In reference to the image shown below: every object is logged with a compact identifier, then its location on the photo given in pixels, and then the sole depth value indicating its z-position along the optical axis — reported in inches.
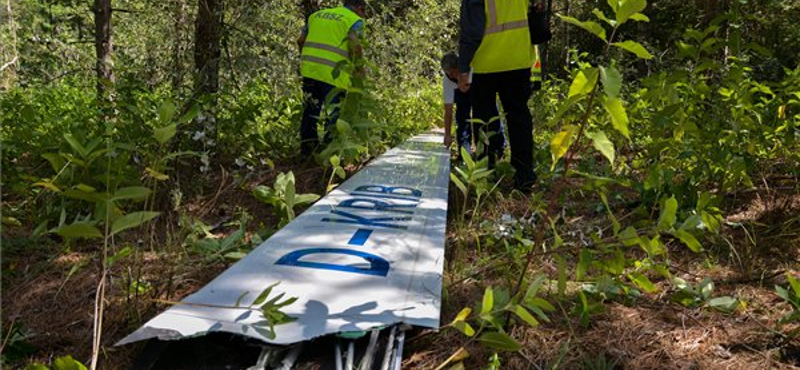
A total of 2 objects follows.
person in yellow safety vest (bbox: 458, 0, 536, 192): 156.3
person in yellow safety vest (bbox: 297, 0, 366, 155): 193.9
